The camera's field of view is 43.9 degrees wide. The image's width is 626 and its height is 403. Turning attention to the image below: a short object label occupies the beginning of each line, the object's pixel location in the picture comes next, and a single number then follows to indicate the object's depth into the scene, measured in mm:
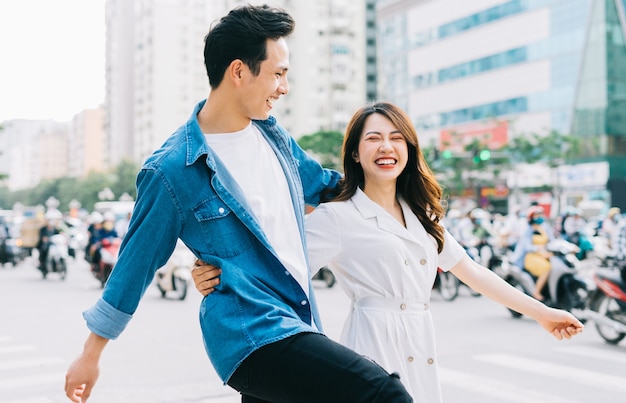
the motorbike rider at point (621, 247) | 9049
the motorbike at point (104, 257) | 15531
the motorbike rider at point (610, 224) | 19530
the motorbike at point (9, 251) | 23766
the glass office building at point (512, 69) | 44344
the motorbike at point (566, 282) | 9633
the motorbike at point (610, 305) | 8102
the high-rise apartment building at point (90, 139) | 129750
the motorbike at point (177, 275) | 13297
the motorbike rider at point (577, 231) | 17969
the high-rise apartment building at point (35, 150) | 151625
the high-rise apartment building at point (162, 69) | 95000
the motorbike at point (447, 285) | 12914
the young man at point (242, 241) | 1958
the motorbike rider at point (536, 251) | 10258
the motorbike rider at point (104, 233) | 16125
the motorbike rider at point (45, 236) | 18062
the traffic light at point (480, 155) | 22742
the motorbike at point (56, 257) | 18141
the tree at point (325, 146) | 48516
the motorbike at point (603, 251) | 11875
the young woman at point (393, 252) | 2566
